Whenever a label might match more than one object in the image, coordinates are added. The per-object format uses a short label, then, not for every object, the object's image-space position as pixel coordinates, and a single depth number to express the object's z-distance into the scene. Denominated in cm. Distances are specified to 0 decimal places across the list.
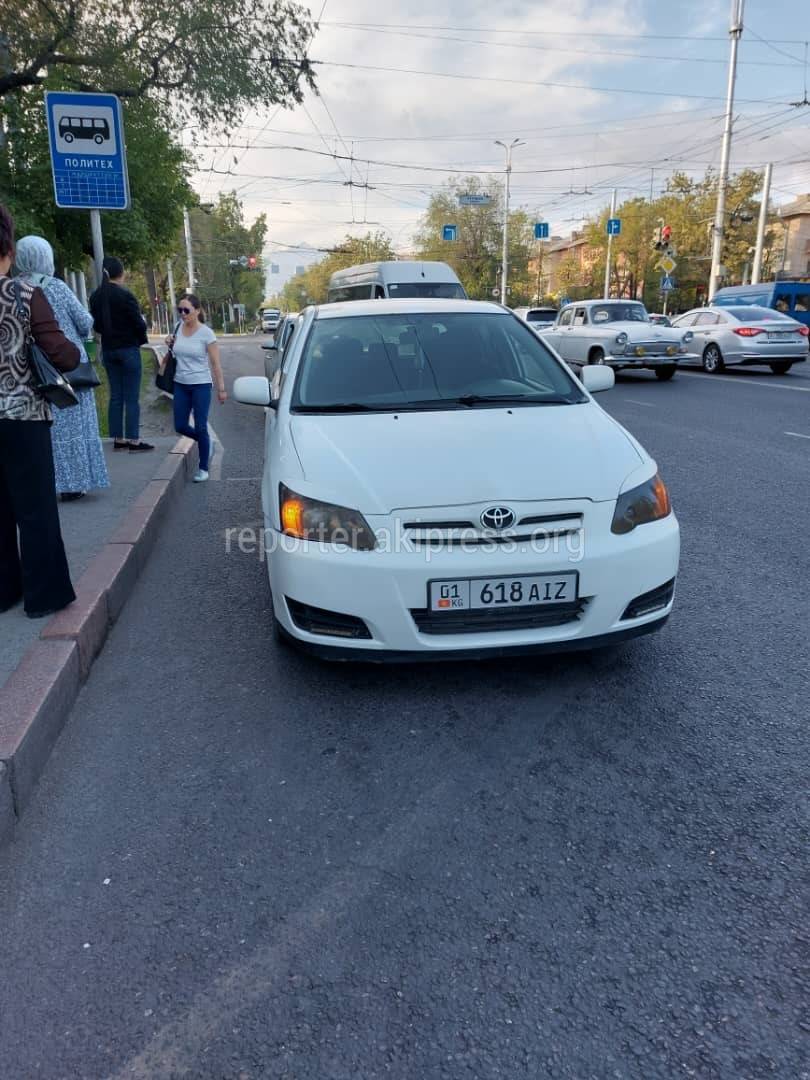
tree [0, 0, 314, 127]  1638
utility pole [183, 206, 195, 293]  5252
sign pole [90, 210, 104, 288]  762
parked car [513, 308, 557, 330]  3409
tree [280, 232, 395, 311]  8612
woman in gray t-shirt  708
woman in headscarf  544
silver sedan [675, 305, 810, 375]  1739
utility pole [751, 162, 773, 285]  3834
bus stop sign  729
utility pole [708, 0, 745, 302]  2997
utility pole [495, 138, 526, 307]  5532
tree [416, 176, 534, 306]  6606
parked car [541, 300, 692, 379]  1655
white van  2012
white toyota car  296
